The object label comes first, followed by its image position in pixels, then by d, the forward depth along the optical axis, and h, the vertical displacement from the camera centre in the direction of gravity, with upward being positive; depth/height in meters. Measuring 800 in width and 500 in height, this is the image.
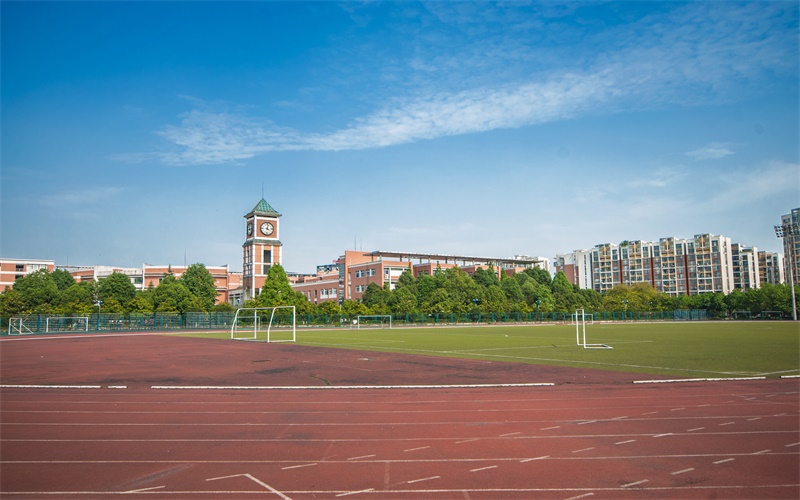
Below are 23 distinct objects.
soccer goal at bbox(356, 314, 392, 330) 68.00 -3.21
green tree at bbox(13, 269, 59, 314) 64.69 +1.41
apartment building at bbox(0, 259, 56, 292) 102.44 +6.57
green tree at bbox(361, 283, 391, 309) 82.37 -0.03
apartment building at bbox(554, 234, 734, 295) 138.12 +6.59
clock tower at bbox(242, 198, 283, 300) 94.06 +8.75
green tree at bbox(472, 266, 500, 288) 96.19 +2.84
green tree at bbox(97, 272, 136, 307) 76.69 +1.82
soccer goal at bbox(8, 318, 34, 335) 49.50 -2.07
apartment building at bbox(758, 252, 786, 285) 162.75 +5.31
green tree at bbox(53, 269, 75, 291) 95.69 +4.19
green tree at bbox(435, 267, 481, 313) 79.81 +1.01
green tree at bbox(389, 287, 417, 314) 75.00 -0.83
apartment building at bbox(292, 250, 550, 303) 98.44 +4.81
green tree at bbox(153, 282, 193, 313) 65.51 +0.34
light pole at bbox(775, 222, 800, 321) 79.38 +8.29
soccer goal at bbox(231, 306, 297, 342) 52.84 -2.72
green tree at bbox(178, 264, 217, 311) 83.56 +2.73
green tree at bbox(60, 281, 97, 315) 59.34 +0.72
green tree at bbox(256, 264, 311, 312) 68.94 +0.63
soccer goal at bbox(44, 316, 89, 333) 52.03 -1.99
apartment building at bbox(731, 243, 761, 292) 151.12 +5.34
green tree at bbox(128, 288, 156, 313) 63.22 -0.45
